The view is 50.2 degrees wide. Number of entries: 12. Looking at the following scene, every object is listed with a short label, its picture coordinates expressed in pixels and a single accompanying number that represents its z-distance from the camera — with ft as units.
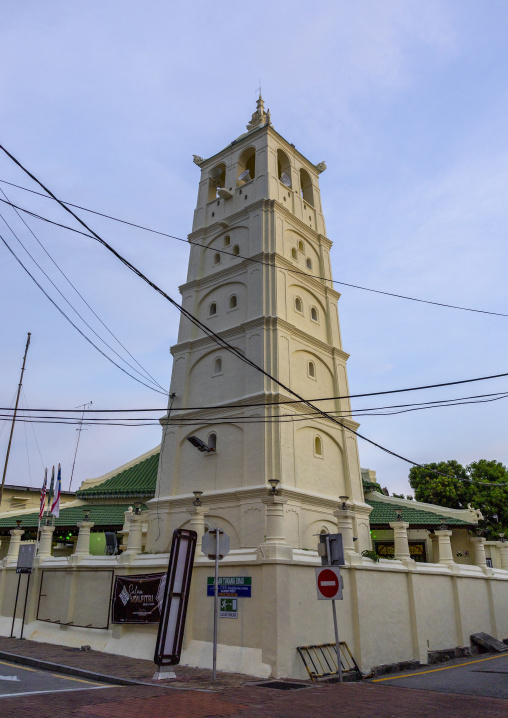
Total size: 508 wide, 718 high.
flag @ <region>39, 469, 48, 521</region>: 86.37
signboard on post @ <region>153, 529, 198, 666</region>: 40.09
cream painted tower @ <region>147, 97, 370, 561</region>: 76.38
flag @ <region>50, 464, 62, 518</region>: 80.81
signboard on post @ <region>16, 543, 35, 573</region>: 63.77
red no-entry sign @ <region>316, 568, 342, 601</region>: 38.96
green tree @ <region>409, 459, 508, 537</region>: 136.77
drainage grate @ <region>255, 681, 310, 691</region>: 37.32
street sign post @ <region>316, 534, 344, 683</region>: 39.11
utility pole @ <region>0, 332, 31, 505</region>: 96.28
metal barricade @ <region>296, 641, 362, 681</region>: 43.42
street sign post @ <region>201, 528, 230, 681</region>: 40.35
